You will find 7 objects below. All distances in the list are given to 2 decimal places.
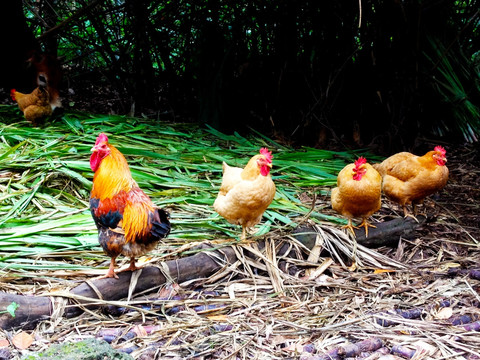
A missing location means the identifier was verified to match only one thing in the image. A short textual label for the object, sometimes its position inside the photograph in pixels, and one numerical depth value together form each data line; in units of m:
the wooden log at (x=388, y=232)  3.89
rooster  2.90
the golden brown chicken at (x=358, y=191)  3.72
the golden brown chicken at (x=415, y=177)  3.97
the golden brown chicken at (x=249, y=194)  3.45
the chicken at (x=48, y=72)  6.12
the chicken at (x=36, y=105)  5.64
